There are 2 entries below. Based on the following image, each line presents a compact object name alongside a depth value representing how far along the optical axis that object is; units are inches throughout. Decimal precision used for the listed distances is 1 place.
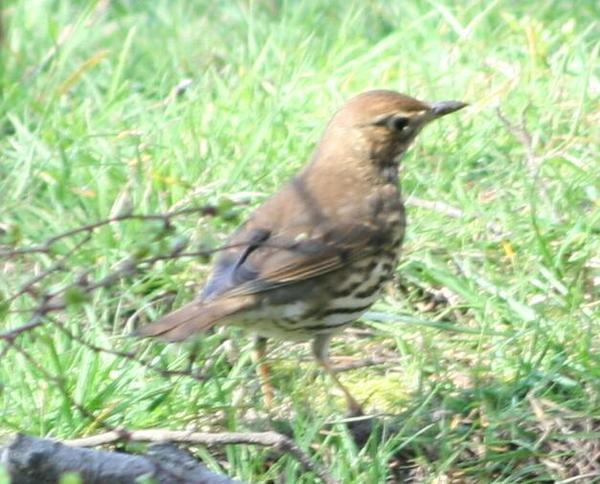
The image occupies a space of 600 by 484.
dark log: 318.0
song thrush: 406.9
